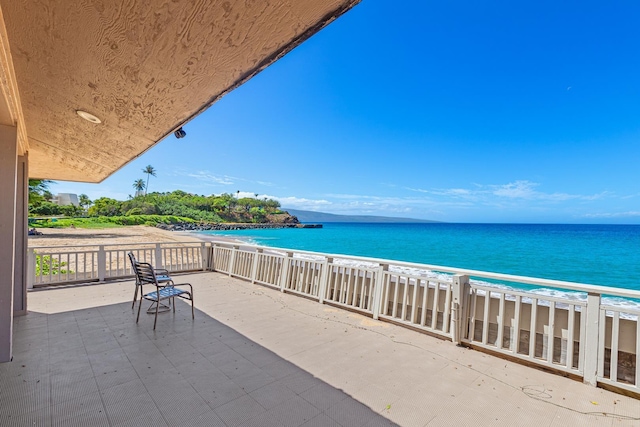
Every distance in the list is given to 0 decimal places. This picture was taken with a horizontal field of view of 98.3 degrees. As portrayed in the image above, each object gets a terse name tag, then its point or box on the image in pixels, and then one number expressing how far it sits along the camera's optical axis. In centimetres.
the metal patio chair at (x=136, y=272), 367
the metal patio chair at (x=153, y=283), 342
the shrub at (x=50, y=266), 498
